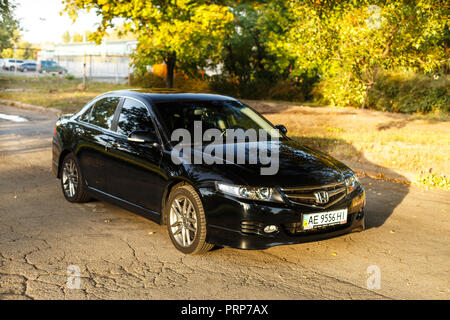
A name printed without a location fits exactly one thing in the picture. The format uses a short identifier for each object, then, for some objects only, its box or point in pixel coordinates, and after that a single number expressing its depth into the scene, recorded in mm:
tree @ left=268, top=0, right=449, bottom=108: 11273
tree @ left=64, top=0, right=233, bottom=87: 13945
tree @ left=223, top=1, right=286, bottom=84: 26797
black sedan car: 4945
